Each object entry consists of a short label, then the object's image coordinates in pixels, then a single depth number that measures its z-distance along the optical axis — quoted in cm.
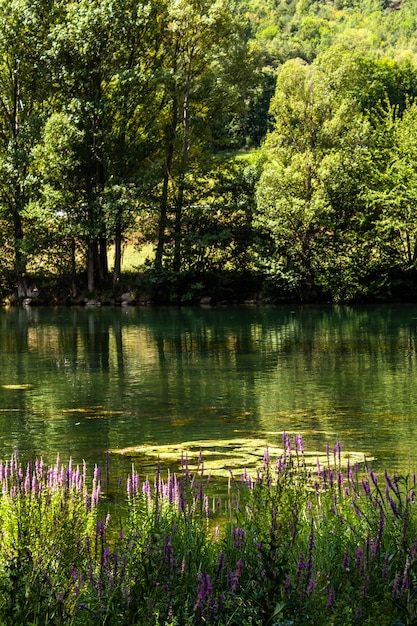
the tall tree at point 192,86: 9927
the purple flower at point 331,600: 957
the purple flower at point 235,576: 951
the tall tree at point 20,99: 9827
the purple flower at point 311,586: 950
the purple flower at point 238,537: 1206
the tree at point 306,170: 9456
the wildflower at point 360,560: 1001
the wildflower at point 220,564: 1050
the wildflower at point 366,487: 1244
